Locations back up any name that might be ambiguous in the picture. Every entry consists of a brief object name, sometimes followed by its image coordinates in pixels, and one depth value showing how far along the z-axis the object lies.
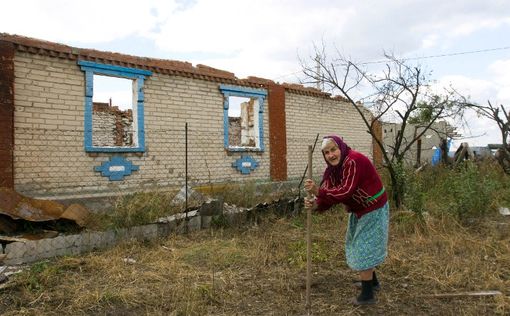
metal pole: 6.51
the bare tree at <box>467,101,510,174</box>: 9.54
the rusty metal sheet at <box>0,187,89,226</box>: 5.48
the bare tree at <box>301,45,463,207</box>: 7.38
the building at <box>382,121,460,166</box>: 18.14
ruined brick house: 7.12
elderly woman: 3.45
